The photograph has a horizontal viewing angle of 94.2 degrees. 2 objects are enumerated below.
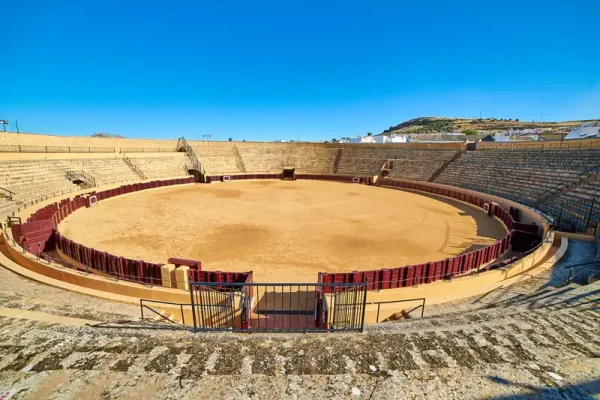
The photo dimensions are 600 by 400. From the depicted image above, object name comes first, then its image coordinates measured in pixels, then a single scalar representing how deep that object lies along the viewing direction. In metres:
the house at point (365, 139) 68.56
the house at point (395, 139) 65.88
